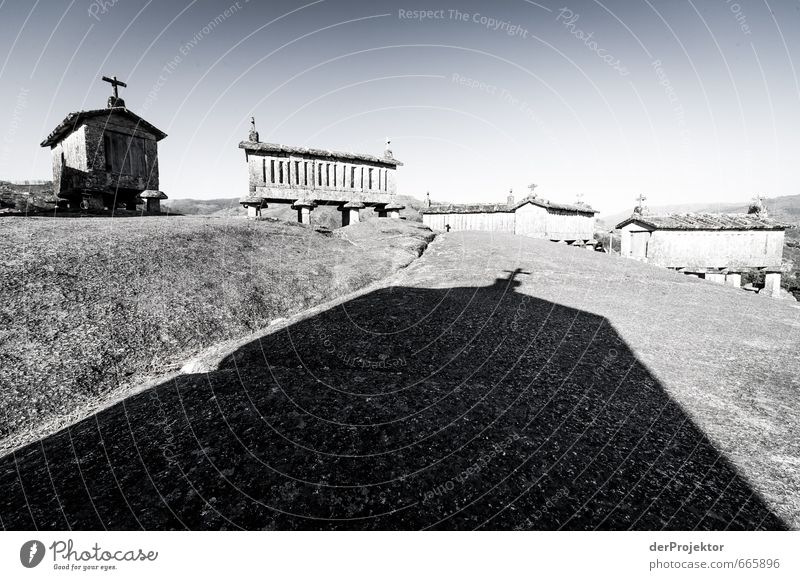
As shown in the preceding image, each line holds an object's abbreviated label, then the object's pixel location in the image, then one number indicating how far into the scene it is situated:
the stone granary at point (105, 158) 17.59
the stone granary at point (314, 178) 16.72
